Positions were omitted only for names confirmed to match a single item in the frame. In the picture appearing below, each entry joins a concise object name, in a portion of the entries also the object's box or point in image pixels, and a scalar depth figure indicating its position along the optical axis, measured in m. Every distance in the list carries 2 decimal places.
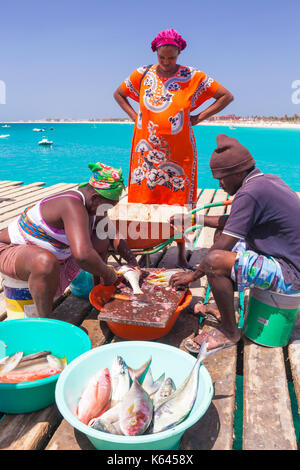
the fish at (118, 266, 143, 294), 2.61
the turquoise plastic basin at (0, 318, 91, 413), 2.15
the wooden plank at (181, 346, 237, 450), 1.71
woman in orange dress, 3.40
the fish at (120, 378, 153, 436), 1.54
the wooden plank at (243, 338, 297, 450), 1.74
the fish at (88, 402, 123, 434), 1.54
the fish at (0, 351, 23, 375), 2.01
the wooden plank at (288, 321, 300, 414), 2.16
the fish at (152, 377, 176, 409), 1.77
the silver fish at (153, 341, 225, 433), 1.58
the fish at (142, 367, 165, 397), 1.88
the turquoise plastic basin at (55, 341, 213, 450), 1.41
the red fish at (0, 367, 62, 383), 1.97
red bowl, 2.39
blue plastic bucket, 3.11
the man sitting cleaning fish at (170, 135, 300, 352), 2.17
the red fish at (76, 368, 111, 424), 1.66
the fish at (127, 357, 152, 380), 1.89
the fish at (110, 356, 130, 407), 1.82
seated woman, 2.31
